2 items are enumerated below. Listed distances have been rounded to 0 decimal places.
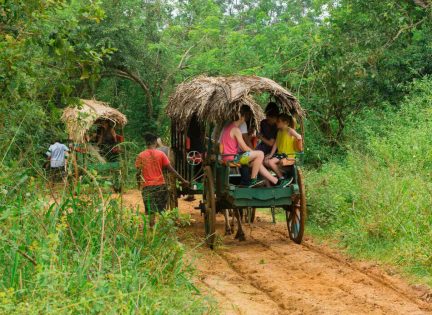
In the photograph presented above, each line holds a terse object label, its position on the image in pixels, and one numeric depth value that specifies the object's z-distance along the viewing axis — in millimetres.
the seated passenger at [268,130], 11711
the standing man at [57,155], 15197
